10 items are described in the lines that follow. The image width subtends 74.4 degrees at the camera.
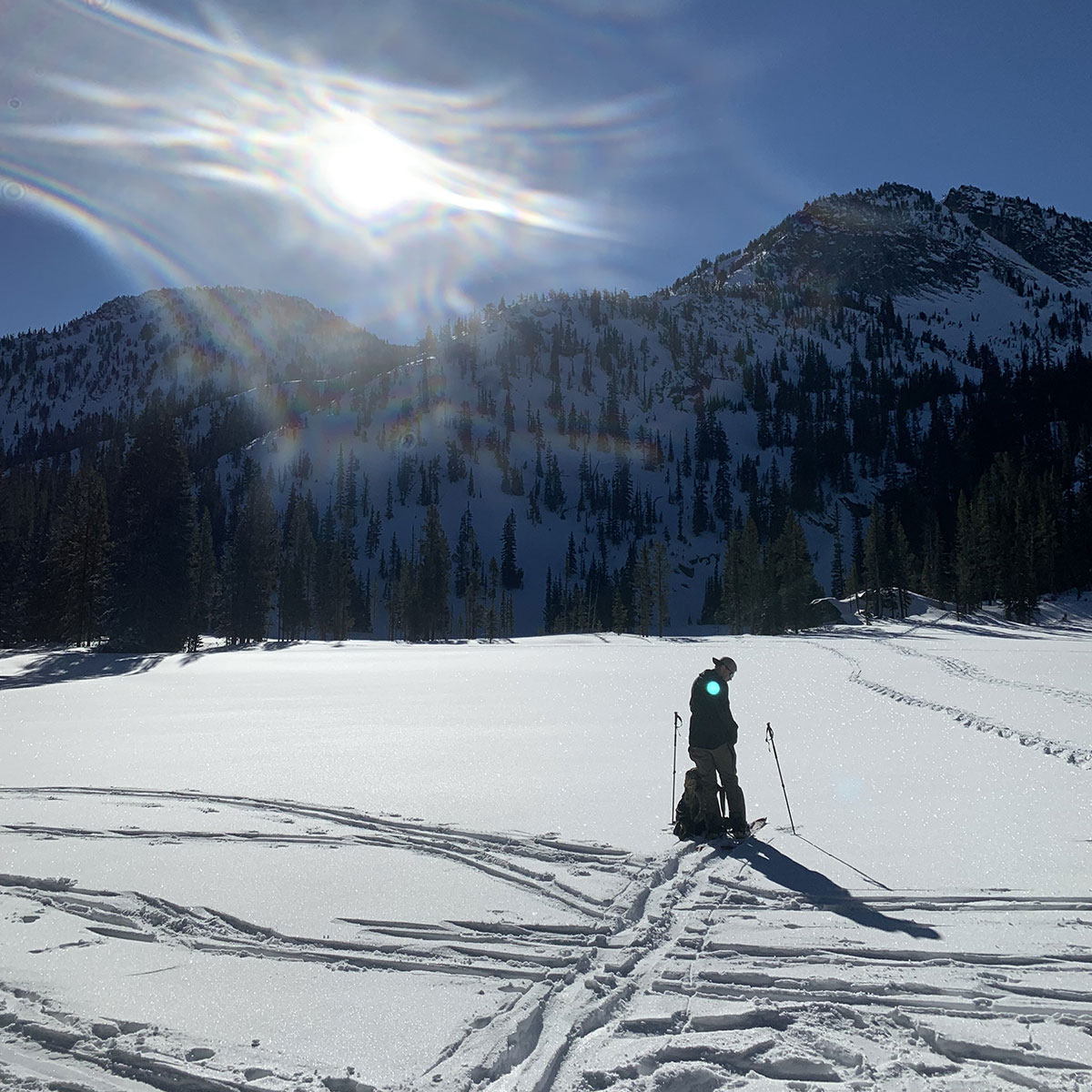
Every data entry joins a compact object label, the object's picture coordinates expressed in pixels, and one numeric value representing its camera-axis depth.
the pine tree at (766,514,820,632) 77.56
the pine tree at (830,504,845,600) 140.64
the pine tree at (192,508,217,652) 47.25
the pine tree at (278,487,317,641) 81.81
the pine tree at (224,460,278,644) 57.69
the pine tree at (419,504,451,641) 80.88
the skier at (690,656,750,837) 8.07
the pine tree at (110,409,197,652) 37.28
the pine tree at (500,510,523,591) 158.75
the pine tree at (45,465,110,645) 44.38
